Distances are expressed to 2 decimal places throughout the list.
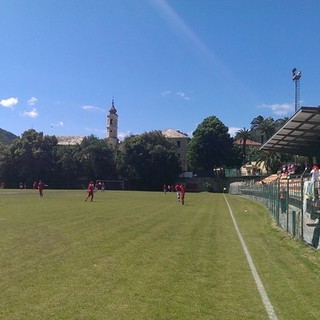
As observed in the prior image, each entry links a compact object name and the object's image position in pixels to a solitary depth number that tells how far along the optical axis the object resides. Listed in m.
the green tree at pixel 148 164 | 104.62
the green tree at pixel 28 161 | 104.81
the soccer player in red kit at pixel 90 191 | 41.47
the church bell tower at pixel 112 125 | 141.12
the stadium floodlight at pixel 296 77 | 49.49
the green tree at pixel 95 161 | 106.31
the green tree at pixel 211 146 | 113.69
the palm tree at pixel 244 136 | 123.81
